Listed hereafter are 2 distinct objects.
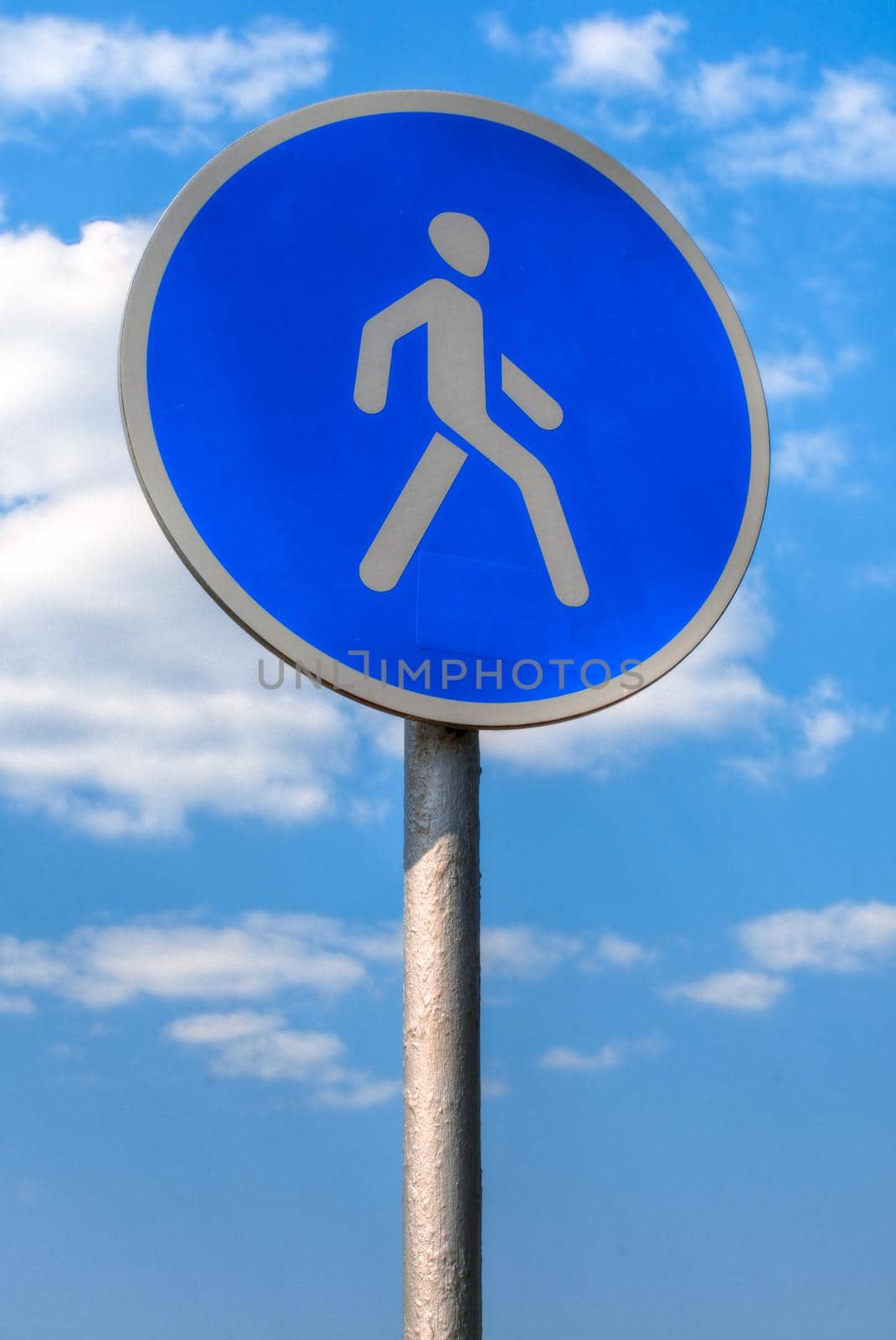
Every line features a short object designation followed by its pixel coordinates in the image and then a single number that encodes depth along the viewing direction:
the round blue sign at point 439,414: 4.37
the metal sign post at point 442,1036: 4.39
